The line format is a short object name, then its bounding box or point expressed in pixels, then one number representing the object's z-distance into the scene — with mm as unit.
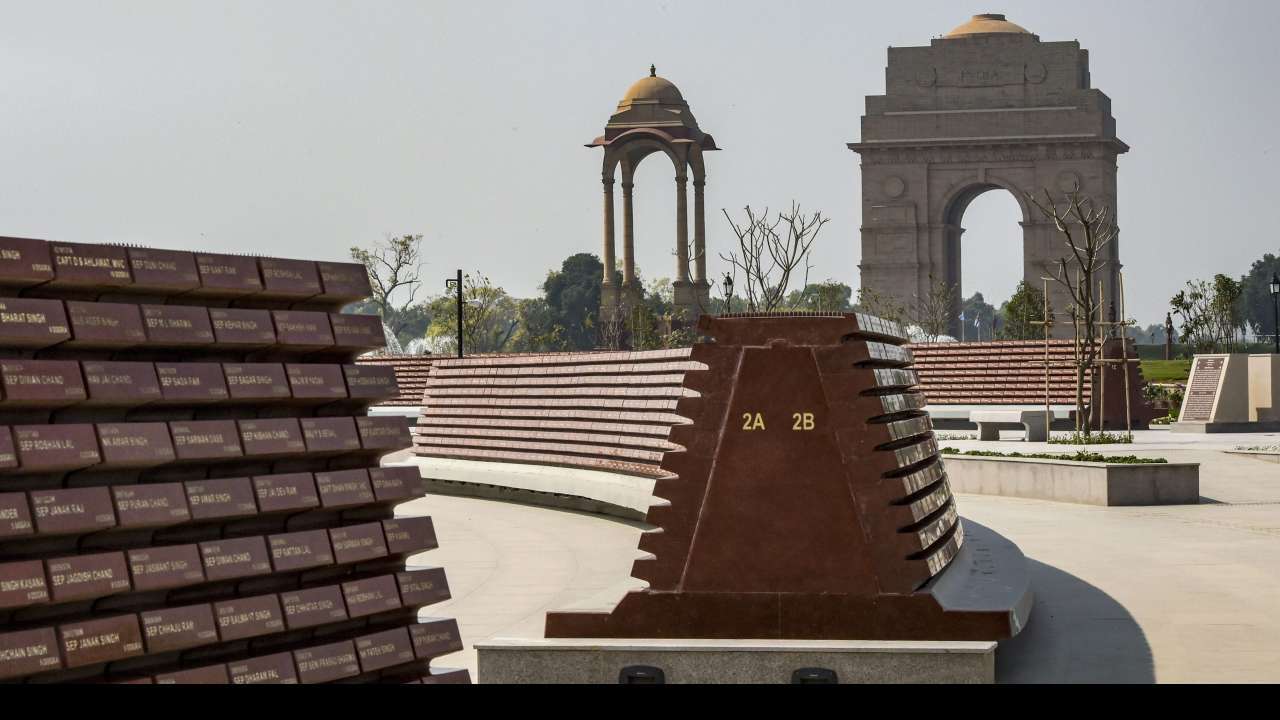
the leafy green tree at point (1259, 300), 108000
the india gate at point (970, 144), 99938
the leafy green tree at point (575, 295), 138875
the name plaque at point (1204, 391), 41188
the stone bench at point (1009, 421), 36719
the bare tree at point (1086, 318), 32344
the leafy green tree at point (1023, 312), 85062
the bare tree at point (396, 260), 84125
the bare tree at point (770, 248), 59588
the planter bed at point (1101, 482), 21266
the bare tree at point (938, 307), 92875
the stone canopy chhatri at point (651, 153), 103688
